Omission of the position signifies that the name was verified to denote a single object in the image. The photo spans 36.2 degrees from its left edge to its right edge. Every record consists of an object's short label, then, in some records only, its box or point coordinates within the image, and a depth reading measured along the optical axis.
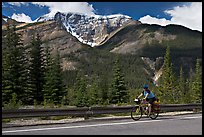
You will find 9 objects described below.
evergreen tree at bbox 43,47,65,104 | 41.16
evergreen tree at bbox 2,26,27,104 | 36.44
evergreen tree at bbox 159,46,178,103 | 54.72
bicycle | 14.64
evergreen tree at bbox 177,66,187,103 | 78.69
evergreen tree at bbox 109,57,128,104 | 46.16
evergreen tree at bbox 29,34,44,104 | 41.16
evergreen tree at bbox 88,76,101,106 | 49.09
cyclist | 14.76
